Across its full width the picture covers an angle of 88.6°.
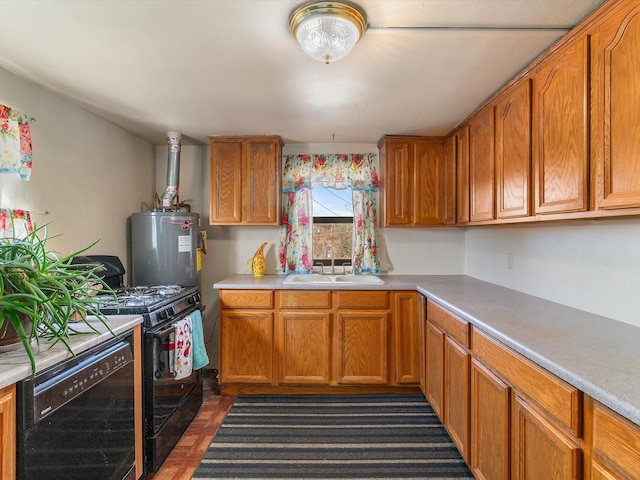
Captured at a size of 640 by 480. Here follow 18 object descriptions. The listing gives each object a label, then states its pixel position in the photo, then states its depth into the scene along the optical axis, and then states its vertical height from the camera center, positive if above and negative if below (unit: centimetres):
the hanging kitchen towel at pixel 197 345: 221 -72
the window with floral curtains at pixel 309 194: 313 +45
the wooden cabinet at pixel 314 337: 263 -78
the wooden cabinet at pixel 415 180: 287 +53
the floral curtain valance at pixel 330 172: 314 +66
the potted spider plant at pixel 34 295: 107 -19
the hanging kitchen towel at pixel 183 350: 197 -68
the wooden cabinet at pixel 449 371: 173 -78
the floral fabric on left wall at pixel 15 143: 168 +52
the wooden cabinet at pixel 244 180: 286 +53
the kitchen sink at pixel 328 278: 289 -34
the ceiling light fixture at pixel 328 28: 124 +85
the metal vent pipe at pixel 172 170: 280 +61
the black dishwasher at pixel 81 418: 107 -68
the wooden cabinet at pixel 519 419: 101 -66
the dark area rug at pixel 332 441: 182 -127
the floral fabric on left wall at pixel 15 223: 169 +9
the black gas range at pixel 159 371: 177 -73
